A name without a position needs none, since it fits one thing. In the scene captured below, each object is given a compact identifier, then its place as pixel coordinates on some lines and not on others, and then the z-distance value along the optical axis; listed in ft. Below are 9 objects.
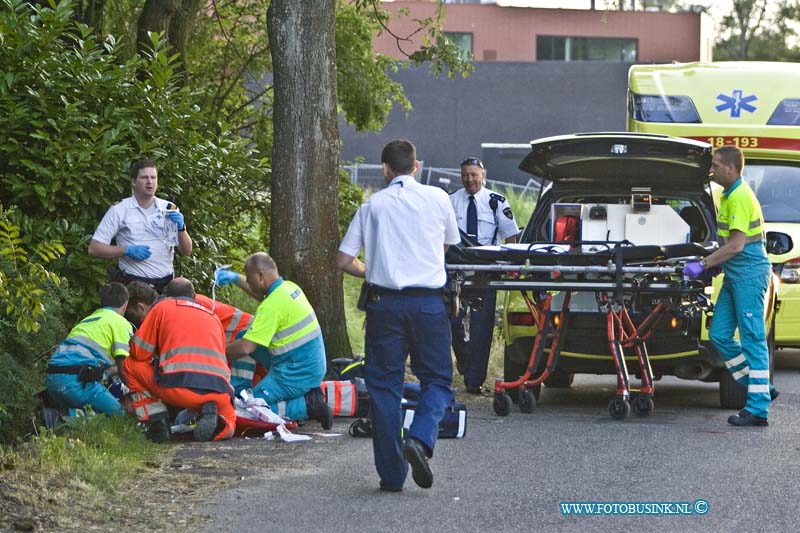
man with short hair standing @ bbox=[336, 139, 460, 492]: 46.96
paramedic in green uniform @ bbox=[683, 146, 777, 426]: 63.72
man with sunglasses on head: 77.82
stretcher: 61.87
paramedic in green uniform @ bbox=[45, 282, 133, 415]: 60.08
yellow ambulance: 92.22
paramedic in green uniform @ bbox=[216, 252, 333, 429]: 60.64
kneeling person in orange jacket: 57.72
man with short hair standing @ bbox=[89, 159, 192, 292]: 65.57
